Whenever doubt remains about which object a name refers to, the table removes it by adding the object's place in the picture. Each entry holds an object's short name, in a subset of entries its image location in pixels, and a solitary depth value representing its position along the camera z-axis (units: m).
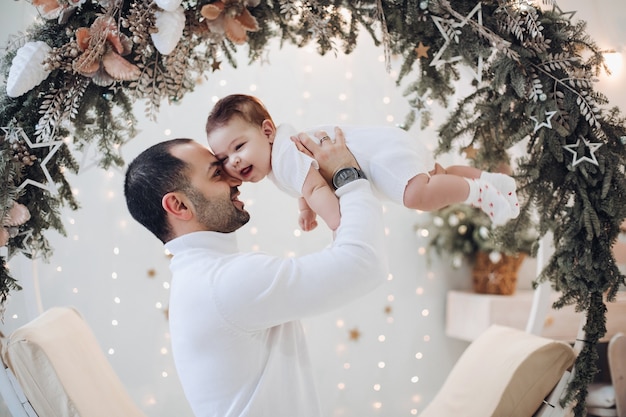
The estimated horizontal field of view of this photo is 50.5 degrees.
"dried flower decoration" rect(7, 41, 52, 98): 1.92
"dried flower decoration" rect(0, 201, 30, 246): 2.01
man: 1.66
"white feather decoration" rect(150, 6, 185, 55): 1.93
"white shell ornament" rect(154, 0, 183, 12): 1.86
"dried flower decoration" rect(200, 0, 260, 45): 2.01
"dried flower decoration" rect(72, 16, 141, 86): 1.93
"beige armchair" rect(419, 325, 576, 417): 2.30
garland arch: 1.96
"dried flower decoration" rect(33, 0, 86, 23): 1.96
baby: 1.82
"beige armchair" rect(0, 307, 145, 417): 2.01
